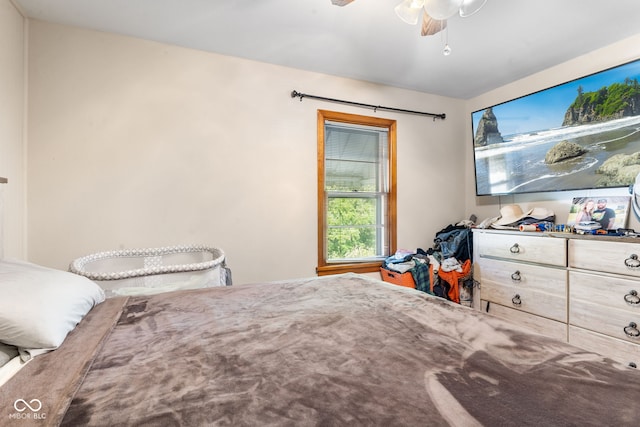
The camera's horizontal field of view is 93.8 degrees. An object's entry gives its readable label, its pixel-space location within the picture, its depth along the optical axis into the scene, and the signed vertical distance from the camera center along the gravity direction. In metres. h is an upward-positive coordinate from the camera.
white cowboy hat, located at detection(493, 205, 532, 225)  2.92 +0.01
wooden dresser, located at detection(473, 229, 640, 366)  1.93 -0.54
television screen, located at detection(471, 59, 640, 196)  2.25 +0.69
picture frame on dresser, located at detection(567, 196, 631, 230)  2.33 +0.03
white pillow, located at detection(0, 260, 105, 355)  0.79 -0.27
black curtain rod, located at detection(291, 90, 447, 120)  2.86 +1.17
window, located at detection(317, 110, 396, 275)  3.07 +0.26
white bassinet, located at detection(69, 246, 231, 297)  1.71 -0.34
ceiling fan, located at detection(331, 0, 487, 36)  1.40 +1.07
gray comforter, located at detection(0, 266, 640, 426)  0.56 -0.37
